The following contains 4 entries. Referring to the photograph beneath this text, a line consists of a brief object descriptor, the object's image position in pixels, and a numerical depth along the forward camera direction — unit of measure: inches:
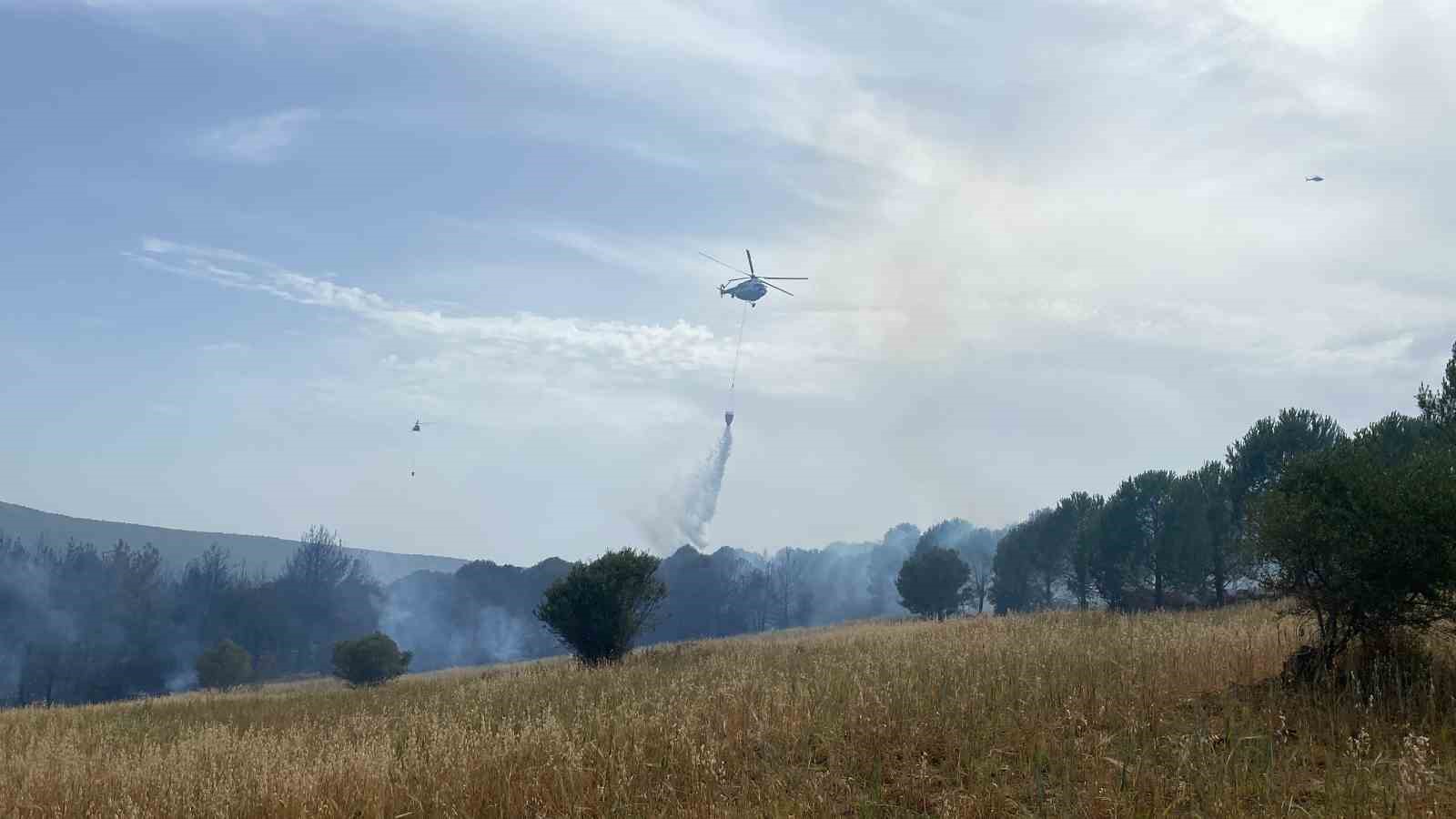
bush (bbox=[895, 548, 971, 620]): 2127.2
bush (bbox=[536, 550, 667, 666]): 1013.8
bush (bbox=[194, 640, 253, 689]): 2057.1
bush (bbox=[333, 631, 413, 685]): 1569.9
